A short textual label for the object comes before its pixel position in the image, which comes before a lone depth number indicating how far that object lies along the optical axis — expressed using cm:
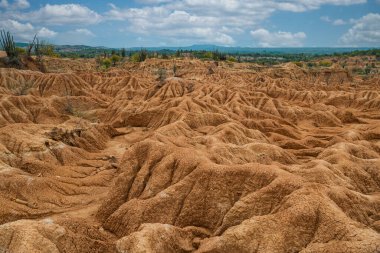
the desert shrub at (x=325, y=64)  18510
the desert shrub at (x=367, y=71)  15312
